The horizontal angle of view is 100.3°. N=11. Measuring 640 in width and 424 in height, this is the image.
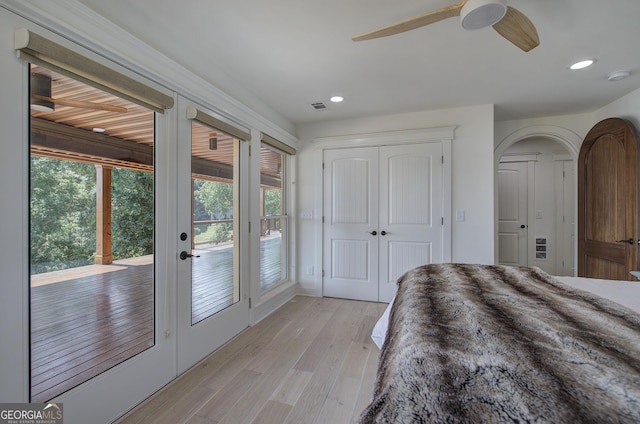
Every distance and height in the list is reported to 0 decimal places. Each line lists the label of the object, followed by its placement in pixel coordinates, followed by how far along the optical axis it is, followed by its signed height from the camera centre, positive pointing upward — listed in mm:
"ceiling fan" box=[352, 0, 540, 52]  1259 +985
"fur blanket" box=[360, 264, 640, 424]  599 -416
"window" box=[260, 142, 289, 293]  3191 -84
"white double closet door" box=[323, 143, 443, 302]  3346 -50
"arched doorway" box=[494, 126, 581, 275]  4414 +95
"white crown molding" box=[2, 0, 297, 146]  1223 +935
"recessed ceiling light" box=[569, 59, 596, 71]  2157 +1224
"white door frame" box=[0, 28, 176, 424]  1124 -137
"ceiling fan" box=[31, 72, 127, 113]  1234 +558
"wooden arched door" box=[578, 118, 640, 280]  2611 +126
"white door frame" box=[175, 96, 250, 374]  1947 -550
